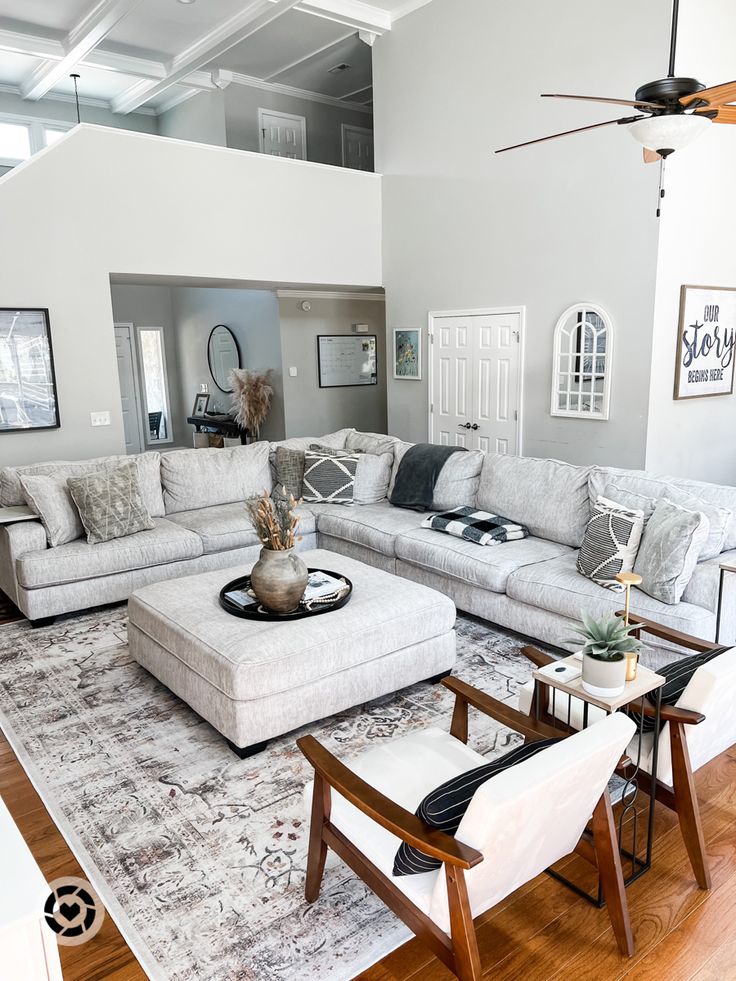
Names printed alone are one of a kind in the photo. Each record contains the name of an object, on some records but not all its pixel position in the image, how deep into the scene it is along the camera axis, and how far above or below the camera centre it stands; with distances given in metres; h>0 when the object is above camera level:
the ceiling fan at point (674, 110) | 2.54 +0.87
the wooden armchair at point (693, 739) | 1.96 -1.16
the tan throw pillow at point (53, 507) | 4.36 -0.91
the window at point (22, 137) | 9.02 +2.85
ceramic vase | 3.08 -0.97
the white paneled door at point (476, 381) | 6.39 -0.29
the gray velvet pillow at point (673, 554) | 3.19 -0.94
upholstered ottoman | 2.79 -1.25
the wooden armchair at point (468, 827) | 1.48 -1.17
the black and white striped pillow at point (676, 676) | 2.17 -1.06
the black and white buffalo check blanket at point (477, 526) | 4.22 -1.07
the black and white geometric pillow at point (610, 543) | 3.47 -0.97
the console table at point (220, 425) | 9.10 -0.92
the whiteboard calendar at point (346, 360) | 8.88 -0.09
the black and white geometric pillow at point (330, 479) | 5.31 -0.94
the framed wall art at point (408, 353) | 7.34 -0.02
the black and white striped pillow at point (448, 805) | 1.59 -1.03
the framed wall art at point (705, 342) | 5.50 +0.03
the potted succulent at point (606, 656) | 1.98 -0.86
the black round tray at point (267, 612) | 3.09 -1.13
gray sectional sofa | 3.58 -1.16
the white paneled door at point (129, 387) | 10.17 -0.43
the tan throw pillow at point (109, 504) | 4.45 -0.93
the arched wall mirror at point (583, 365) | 5.57 -0.14
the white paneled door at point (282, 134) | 8.73 +2.72
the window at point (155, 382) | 10.48 -0.38
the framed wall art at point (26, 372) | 5.51 -0.10
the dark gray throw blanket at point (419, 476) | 4.93 -0.87
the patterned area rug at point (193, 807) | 1.95 -1.59
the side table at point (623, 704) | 1.98 -1.12
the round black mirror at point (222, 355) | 9.41 +0.01
